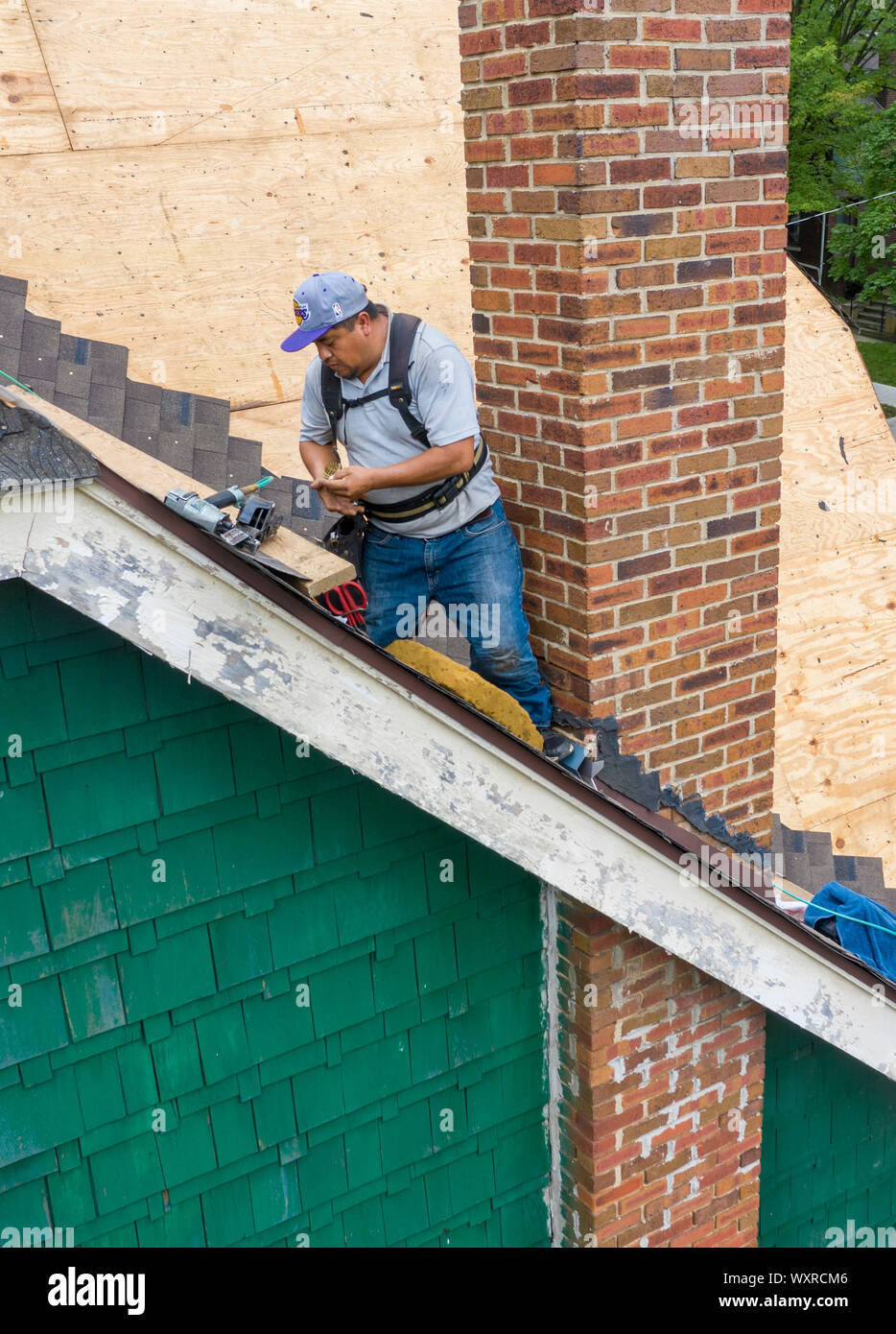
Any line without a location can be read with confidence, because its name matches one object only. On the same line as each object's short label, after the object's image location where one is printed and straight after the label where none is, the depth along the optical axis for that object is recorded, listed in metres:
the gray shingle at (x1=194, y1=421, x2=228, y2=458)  5.12
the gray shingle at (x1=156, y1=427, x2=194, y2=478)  4.85
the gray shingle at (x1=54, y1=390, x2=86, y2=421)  4.57
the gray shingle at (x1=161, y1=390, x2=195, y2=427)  5.13
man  3.53
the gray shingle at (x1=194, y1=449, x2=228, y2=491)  4.84
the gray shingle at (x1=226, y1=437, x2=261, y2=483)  5.12
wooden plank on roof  2.91
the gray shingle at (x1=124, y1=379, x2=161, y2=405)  5.04
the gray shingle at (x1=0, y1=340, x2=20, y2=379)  4.44
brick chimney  3.35
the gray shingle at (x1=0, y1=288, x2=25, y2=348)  4.70
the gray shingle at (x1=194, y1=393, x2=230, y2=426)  5.34
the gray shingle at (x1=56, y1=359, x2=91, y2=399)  4.74
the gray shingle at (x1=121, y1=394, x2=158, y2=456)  4.76
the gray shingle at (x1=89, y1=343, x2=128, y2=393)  4.99
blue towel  4.42
